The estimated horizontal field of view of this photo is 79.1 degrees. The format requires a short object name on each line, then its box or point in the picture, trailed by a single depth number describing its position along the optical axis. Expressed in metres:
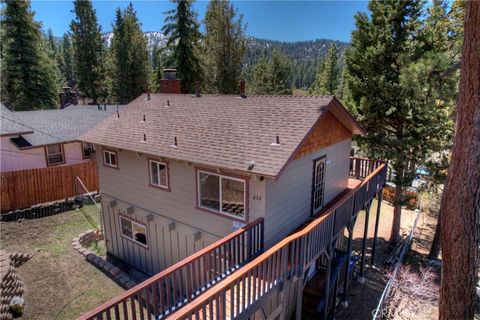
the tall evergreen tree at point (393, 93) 12.30
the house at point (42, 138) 16.72
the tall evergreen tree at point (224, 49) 24.05
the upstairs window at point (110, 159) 11.02
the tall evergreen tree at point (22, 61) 27.39
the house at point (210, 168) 7.47
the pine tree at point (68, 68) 82.73
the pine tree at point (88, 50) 37.66
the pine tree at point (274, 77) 41.81
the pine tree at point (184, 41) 25.50
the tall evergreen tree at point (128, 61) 34.78
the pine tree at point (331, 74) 54.91
